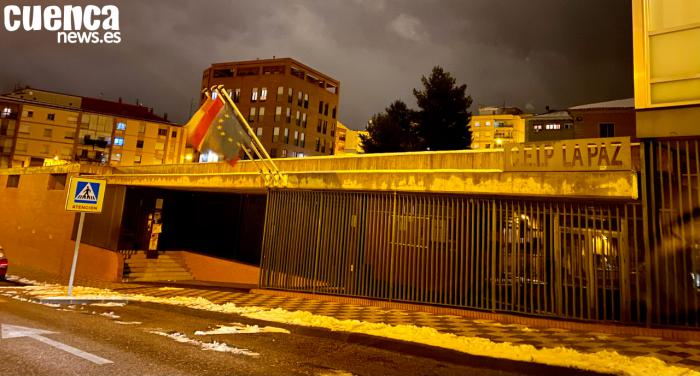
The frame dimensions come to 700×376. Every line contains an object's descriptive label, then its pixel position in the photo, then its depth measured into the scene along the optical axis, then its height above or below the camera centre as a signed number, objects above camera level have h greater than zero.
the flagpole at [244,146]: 11.62 +2.66
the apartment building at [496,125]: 84.88 +27.15
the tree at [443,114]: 33.28 +11.28
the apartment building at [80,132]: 55.75 +13.45
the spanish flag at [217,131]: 11.36 +2.89
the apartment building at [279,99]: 56.28 +19.51
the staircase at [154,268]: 18.16 -1.87
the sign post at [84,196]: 10.75 +0.73
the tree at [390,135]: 34.31 +9.42
